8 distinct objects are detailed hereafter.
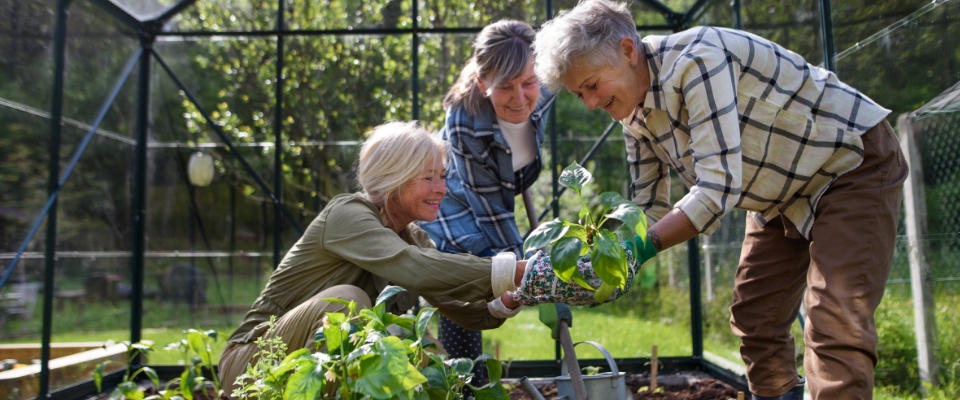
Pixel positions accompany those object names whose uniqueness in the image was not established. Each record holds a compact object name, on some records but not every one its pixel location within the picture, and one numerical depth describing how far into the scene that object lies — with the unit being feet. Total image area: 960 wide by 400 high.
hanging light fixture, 12.39
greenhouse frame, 8.48
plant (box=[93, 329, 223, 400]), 6.91
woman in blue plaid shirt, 7.25
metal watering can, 5.64
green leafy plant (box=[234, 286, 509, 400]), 3.79
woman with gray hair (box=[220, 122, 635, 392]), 5.60
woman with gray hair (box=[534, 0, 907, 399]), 4.90
